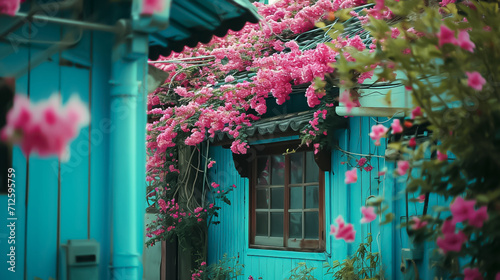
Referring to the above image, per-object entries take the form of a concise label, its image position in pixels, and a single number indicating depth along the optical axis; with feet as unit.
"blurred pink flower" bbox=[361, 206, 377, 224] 12.21
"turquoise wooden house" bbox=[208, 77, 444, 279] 21.84
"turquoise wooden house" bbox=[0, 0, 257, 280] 12.61
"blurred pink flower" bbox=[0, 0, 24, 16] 10.48
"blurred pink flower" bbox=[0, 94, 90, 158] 8.71
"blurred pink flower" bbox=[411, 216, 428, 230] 11.63
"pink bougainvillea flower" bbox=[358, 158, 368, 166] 23.57
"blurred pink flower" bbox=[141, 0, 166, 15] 11.91
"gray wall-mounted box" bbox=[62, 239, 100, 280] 12.73
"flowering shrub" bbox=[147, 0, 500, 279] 11.21
